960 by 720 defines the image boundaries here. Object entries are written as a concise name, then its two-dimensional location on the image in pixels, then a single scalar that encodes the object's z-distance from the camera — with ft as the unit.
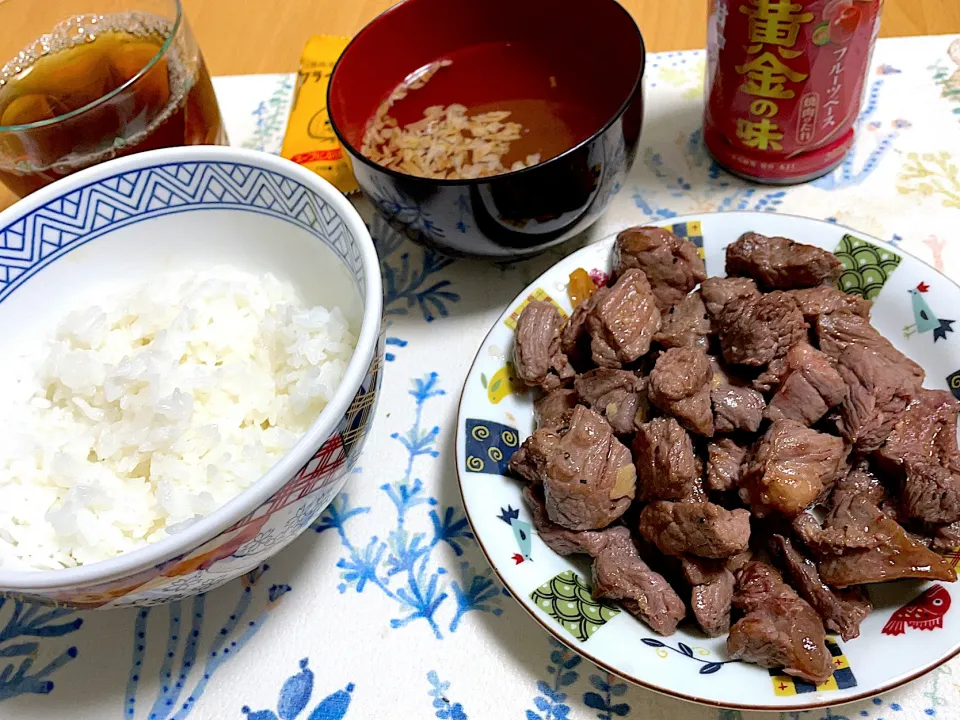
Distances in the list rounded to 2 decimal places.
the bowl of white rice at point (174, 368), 0.68
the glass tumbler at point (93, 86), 0.94
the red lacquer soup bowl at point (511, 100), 0.90
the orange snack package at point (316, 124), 1.17
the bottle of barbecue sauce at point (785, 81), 0.91
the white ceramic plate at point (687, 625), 0.68
